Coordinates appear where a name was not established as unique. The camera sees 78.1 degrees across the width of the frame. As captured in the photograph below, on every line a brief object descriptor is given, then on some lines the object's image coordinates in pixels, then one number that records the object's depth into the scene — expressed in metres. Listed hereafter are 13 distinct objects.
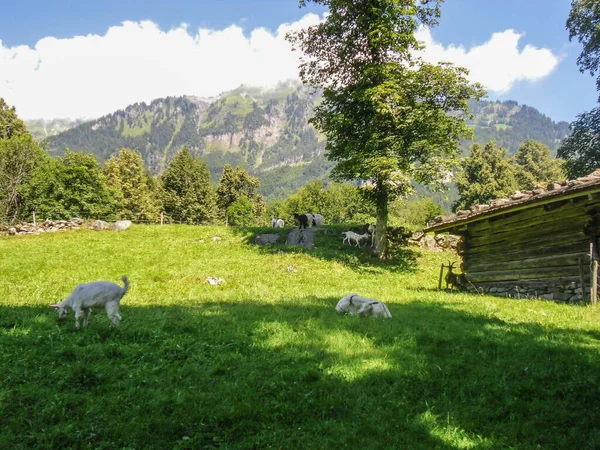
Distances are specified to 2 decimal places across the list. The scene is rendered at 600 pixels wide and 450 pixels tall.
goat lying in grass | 11.32
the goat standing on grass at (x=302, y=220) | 31.27
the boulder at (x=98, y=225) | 31.44
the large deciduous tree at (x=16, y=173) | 41.69
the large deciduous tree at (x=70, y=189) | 43.38
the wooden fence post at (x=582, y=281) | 13.30
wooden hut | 13.48
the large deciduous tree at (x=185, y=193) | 62.94
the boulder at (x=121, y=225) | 31.29
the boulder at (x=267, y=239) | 28.55
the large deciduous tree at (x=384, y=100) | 22.95
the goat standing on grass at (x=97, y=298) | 8.32
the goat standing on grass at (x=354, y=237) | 29.33
